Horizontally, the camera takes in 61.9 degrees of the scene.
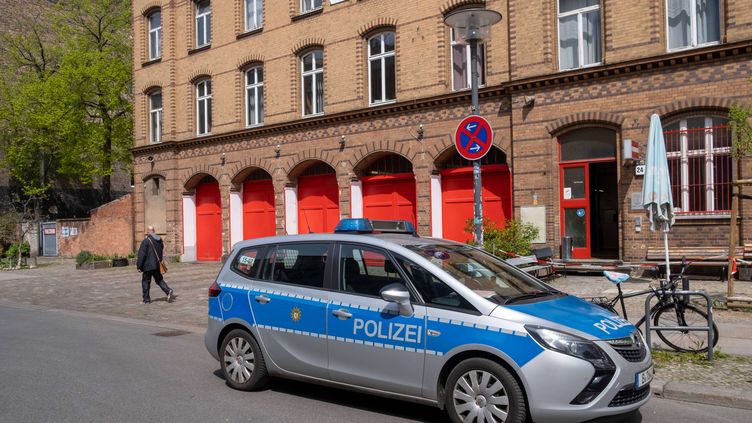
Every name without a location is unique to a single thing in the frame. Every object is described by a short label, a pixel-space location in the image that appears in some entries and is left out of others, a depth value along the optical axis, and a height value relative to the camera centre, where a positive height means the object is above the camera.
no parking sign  8.91 +1.08
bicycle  7.27 -1.24
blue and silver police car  4.62 -0.97
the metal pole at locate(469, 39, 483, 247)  9.21 +0.54
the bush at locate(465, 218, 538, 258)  14.19 -0.62
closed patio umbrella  9.86 +0.25
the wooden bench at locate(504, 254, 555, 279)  12.12 -1.14
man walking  13.35 -0.92
